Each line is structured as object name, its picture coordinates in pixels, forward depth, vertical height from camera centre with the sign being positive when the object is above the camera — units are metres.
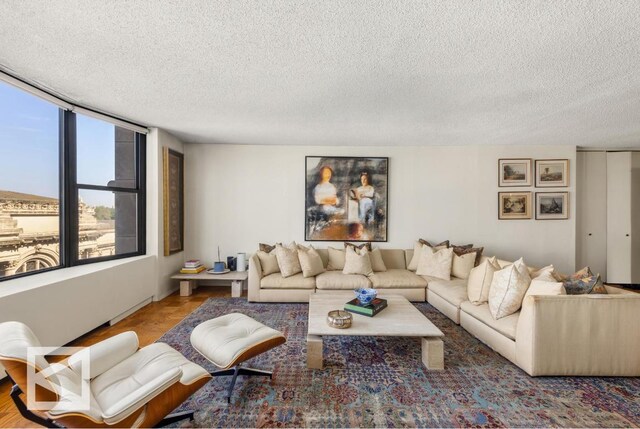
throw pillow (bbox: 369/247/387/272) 4.24 -0.80
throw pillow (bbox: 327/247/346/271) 4.34 -0.78
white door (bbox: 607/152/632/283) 4.68 -0.10
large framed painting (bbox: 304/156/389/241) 4.65 +0.26
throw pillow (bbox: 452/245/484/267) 4.00 -0.61
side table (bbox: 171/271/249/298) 4.07 -1.03
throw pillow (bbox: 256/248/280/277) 4.00 -0.76
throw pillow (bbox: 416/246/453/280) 3.90 -0.79
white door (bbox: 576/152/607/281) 4.78 +0.03
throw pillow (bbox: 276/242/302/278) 3.92 -0.73
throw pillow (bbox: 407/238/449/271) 4.32 -0.61
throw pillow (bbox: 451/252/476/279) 3.91 -0.80
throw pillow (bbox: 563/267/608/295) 2.21 -0.63
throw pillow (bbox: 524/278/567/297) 2.16 -0.65
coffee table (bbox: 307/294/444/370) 2.20 -1.01
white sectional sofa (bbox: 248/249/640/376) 2.07 -0.98
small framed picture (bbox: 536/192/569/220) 4.65 +0.12
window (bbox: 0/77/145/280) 2.43 +0.30
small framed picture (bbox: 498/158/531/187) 4.66 +0.73
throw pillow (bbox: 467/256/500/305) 2.80 -0.76
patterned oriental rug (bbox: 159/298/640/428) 1.68 -1.34
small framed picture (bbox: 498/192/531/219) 4.69 +0.11
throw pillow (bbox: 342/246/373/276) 4.02 -0.78
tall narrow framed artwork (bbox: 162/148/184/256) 3.99 +0.21
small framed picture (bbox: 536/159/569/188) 4.61 +0.69
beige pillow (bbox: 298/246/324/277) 3.91 -0.76
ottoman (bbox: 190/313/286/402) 1.81 -0.96
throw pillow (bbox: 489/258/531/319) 2.41 -0.73
